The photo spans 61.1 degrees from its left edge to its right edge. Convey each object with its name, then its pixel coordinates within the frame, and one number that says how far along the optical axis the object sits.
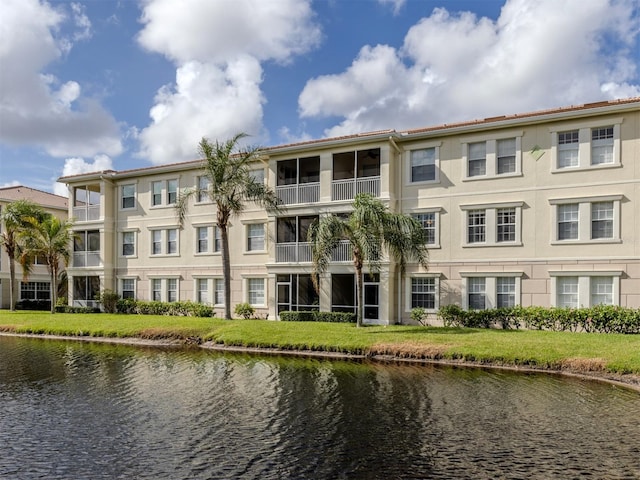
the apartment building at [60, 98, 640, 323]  23.55
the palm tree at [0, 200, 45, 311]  36.81
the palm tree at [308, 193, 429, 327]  23.20
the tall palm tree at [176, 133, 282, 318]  27.22
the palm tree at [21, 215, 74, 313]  35.38
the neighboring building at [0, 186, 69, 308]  45.28
